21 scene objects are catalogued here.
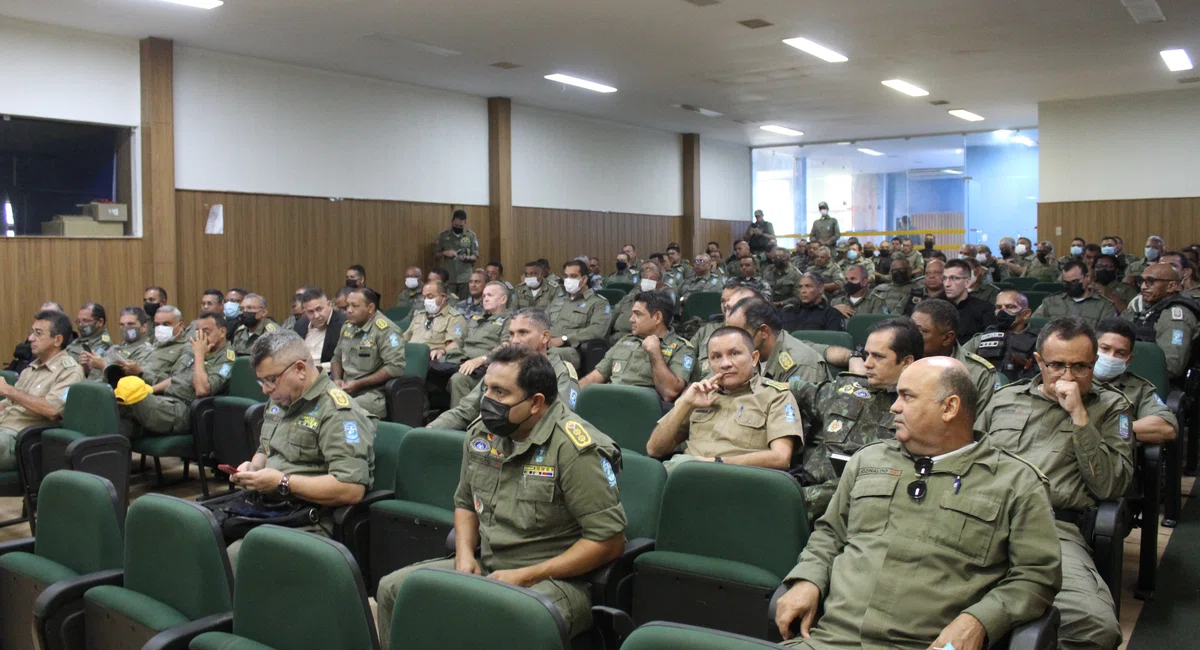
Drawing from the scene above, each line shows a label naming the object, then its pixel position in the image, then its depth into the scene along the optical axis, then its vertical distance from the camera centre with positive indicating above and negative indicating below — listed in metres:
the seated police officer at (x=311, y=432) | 3.24 -0.55
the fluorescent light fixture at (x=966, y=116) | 13.98 +2.63
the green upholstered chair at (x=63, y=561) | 2.53 -0.86
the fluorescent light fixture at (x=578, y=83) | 11.10 +2.55
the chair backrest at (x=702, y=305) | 9.06 -0.26
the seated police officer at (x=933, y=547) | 2.04 -0.64
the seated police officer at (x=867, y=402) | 3.18 -0.45
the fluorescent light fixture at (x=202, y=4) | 7.49 +2.38
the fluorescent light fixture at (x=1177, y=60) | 10.10 +2.56
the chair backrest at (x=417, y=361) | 6.11 -0.54
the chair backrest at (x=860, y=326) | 6.66 -0.36
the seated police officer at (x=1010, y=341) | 4.65 -0.34
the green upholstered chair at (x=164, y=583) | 2.34 -0.82
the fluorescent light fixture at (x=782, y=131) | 15.69 +2.70
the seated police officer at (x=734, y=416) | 3.29 -0.52
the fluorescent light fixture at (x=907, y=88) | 11.58 +2.56
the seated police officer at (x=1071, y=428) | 2.93 -0.52
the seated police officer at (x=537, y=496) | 2.49 -0.62
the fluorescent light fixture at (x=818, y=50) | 9.25 +2.47
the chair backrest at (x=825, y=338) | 5.59 -0.37
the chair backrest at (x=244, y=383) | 5.54 -0.62
